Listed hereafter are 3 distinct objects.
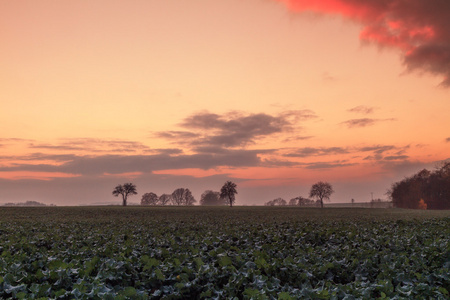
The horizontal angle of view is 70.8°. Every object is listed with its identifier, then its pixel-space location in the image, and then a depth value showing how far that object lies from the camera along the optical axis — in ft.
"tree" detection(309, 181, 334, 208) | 551.39
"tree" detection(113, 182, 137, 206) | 525.75
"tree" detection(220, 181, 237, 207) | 528.63
